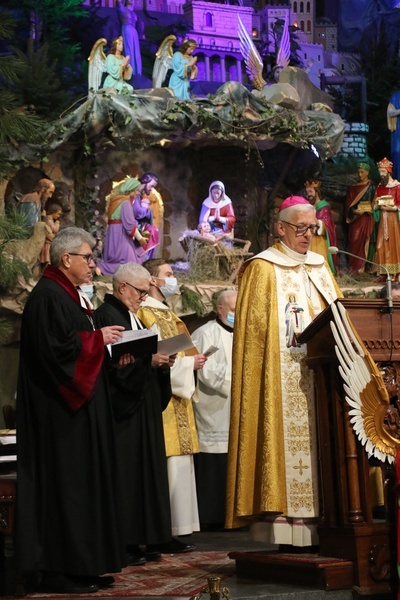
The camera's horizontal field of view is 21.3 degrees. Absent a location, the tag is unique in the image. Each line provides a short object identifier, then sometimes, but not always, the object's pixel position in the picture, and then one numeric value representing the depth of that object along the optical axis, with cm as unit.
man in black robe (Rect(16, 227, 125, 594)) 537
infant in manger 1648
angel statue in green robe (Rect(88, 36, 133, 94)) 1688
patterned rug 538
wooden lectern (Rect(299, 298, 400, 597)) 501
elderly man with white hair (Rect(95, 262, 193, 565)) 649
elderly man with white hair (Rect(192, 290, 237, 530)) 897
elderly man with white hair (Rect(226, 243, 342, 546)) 564
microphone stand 527
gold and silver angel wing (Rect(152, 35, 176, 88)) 1786
